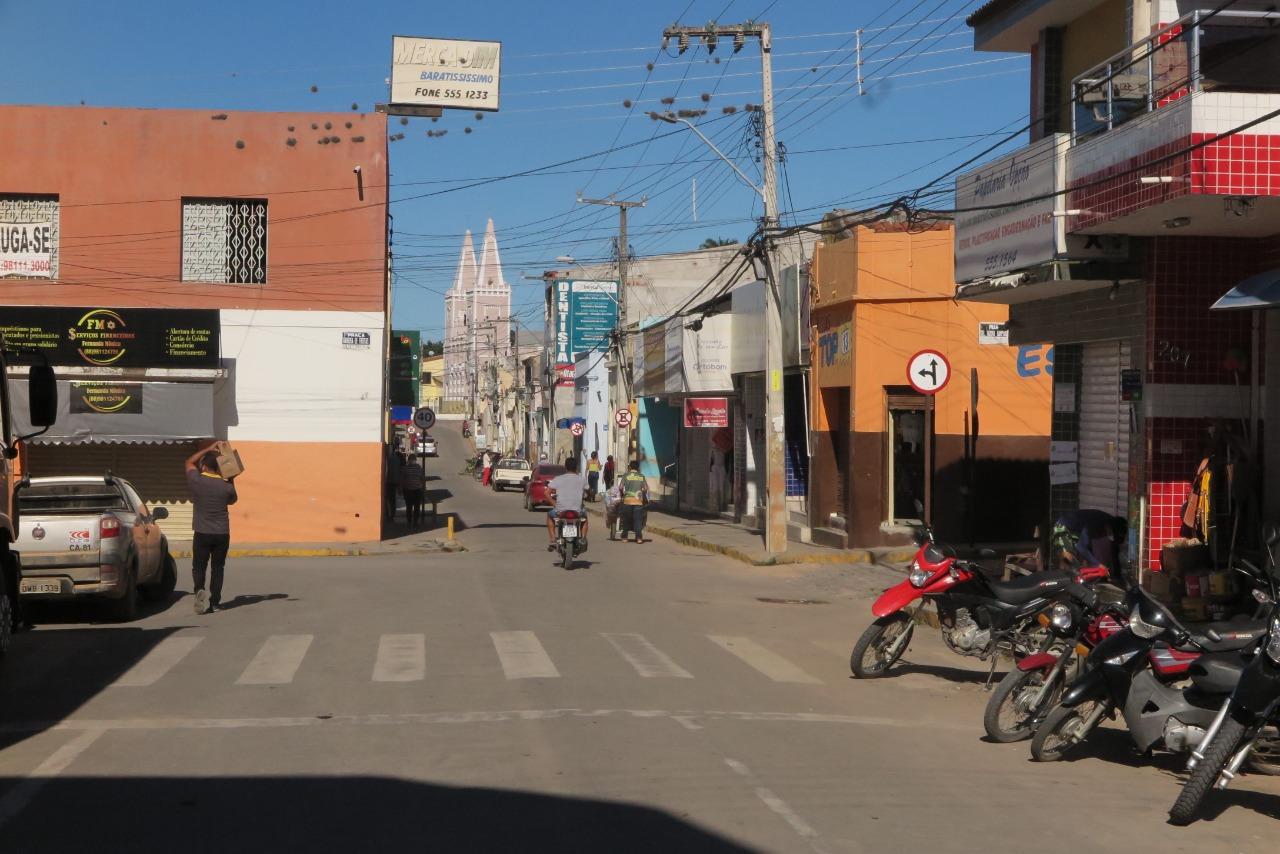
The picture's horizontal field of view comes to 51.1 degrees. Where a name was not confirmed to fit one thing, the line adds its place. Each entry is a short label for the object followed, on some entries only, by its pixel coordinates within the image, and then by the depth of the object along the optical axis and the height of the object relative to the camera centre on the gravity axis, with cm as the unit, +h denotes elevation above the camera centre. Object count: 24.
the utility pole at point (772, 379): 2458 +58
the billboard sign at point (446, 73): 3328 +838
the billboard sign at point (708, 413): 3566 -9
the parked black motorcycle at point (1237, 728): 701 -165
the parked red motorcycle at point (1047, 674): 890 -175
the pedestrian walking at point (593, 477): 4842 -255
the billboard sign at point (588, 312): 5959 +428
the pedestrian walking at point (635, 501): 2992 -208
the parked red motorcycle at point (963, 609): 1076 -163
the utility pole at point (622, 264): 4666 +506
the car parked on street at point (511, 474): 6225 -312
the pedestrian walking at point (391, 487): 3431 -212
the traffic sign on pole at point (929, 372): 1828 +56
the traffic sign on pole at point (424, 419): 3882 -39
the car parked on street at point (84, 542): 1411 -153
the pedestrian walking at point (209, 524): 1566 -142
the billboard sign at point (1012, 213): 1500 +243
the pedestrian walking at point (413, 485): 3344 -199
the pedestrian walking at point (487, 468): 6862 -325
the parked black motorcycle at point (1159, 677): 786 -158
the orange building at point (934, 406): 2469 +13
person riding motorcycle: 2272 -151
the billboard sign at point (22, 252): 2766 +306
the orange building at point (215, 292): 2705 +231
